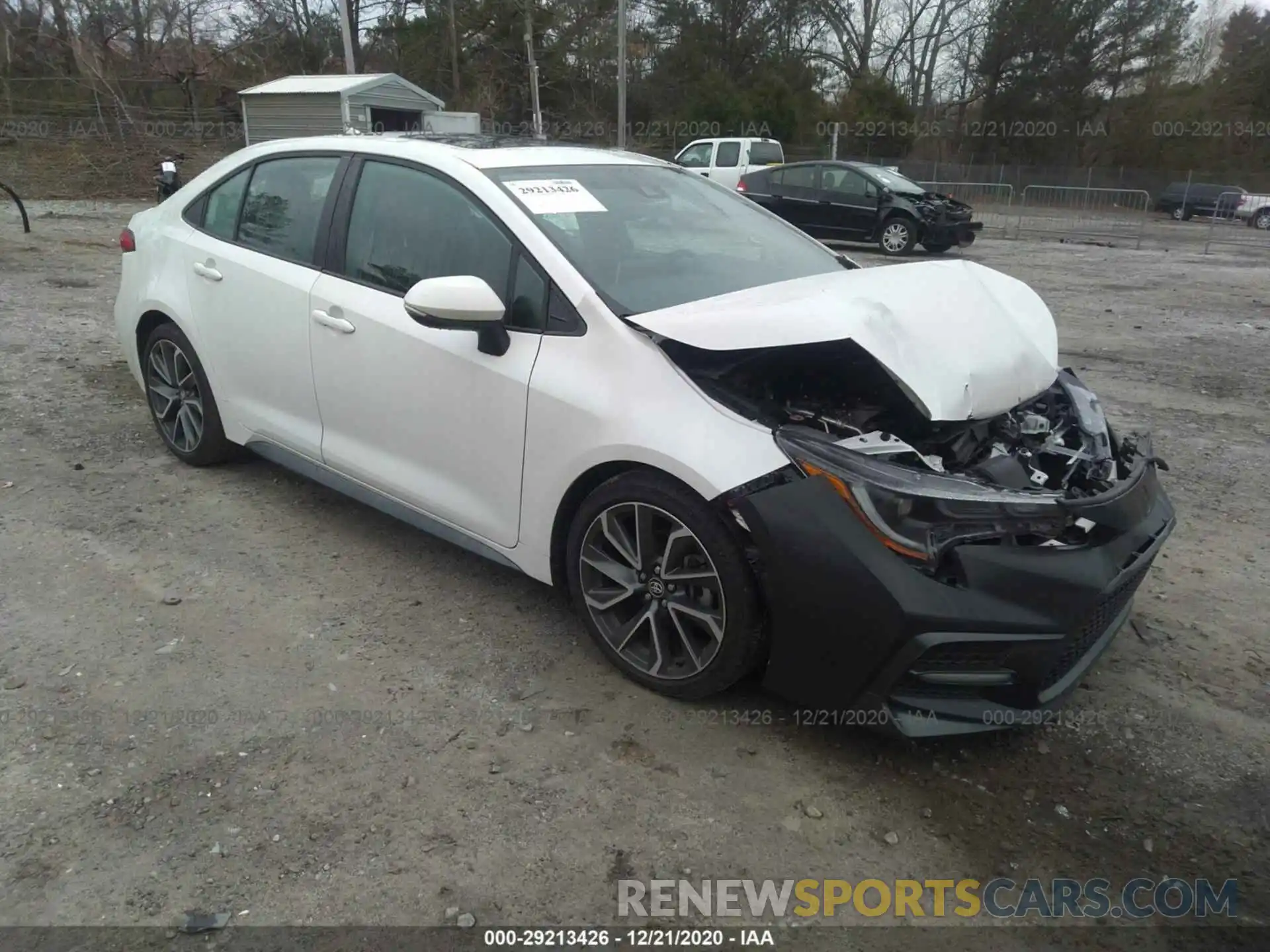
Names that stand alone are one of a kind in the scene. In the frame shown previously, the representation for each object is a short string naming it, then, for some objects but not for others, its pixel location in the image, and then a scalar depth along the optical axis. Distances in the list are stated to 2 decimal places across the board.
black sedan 15.52
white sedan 2.48
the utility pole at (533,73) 32.56
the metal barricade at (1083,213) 21.88
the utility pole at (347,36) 20.17
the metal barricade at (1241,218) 24.52
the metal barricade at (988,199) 22.28
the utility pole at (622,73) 26.48
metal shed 23.48
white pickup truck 20.36
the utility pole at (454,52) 34.94
